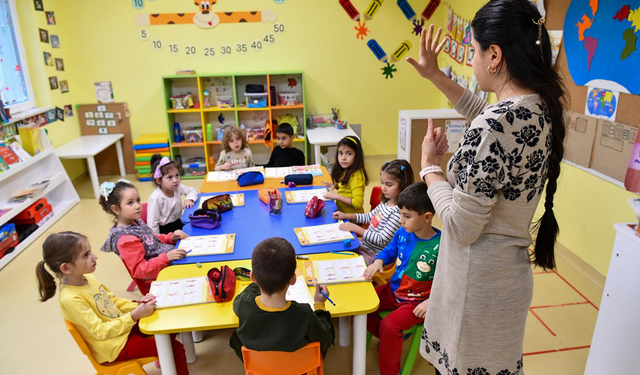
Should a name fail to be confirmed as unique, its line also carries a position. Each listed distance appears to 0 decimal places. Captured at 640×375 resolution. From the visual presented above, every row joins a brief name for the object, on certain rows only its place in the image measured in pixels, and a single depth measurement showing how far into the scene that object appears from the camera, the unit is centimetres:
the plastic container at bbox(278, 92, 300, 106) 597
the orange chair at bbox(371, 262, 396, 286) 240
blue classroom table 227
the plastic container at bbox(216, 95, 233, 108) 594
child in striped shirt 251
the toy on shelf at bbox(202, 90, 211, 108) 600
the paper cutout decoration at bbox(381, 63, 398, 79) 613
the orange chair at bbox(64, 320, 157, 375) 198
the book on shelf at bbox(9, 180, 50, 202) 416
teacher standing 116
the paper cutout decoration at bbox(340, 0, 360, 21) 585
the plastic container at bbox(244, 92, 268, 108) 589
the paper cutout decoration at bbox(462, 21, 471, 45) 507
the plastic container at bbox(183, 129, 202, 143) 605
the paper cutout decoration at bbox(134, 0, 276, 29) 572
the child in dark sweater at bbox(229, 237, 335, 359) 162
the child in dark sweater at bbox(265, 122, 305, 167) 422
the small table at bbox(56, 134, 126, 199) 504
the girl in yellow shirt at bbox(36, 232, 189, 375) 185
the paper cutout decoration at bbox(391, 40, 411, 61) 607
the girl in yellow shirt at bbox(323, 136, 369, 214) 314
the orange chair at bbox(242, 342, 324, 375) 163
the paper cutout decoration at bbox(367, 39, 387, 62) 603
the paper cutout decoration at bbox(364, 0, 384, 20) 589
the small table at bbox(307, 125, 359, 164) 518
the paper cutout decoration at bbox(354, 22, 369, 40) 596
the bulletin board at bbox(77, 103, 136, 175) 600
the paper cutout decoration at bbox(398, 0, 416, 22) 592
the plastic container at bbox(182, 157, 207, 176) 609
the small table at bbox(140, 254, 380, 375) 175
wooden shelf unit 588
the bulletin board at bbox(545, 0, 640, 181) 289
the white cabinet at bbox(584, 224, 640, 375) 176
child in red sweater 226
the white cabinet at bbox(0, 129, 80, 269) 398
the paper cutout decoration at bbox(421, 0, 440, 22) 592
